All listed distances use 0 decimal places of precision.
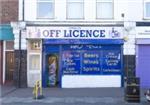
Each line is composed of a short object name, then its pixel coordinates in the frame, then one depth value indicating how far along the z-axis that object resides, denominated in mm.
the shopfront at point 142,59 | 13646
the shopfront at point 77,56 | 13853
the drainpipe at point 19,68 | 13906
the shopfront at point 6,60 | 14896
